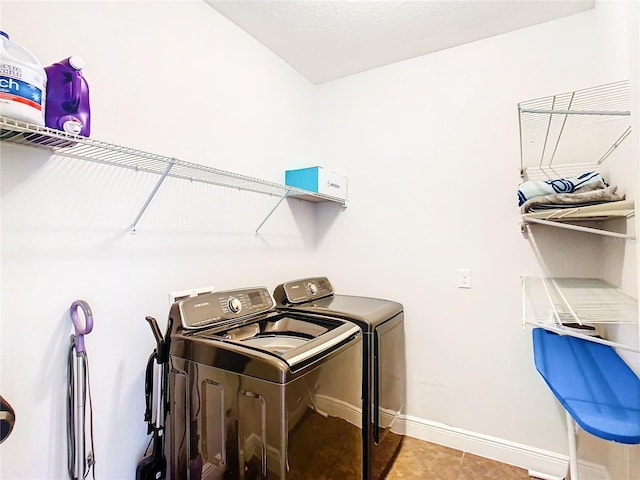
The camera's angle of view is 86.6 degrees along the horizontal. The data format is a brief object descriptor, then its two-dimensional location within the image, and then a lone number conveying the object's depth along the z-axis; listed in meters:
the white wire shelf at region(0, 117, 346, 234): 0.97
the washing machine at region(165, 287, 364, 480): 1.09
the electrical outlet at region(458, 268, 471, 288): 2.11
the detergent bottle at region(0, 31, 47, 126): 0.88
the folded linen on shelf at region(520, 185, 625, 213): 1.35
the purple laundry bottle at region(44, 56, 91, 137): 1.03
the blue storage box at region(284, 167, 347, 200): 2.23
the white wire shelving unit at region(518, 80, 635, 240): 1.37
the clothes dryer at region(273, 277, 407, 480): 1.65
